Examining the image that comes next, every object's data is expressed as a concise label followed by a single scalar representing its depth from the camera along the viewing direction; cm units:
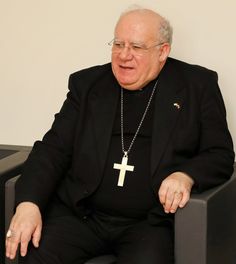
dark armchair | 238
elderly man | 259
